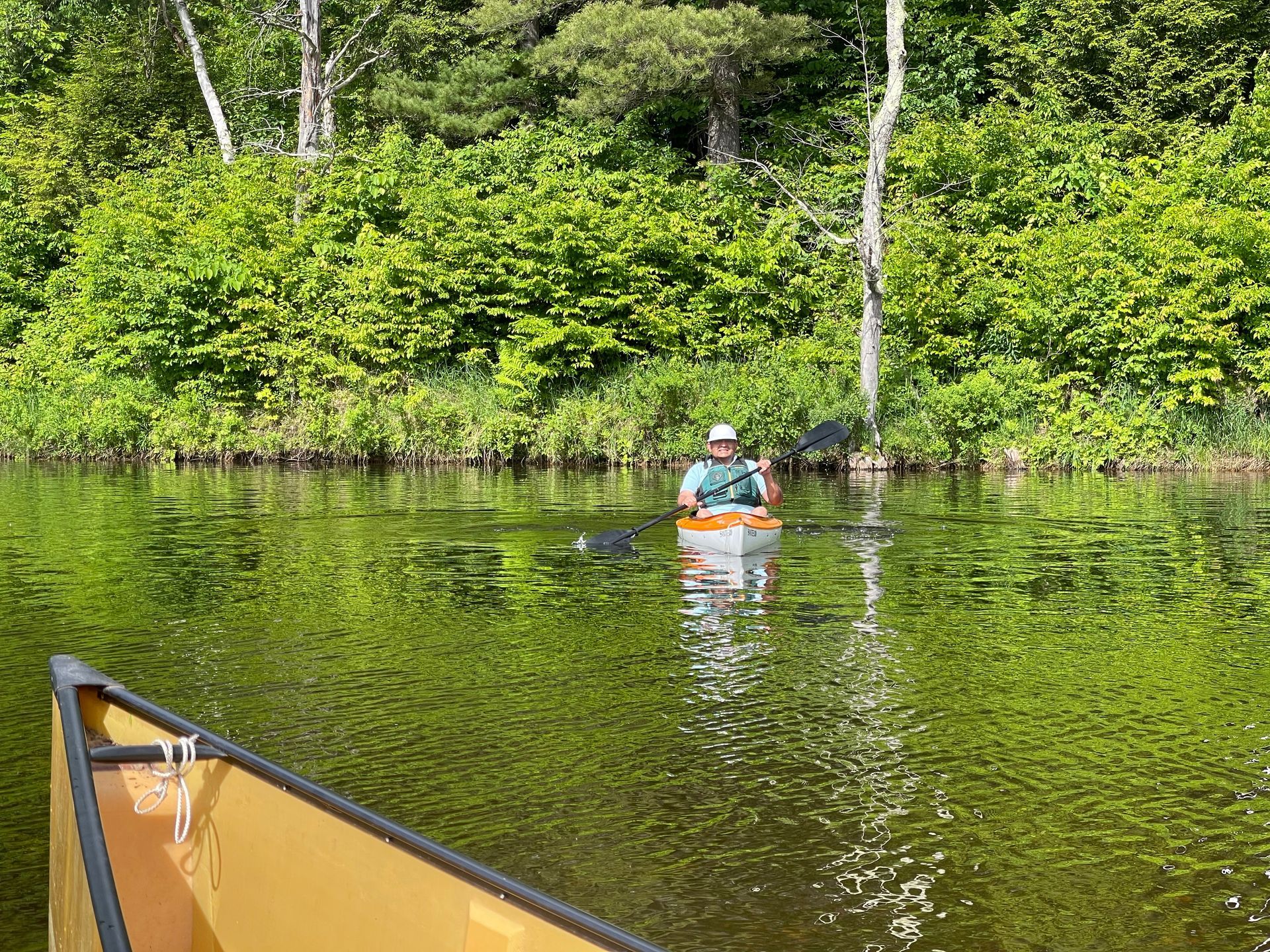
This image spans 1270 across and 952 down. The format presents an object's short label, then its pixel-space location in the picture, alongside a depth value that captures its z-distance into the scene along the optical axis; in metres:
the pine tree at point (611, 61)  29.81
